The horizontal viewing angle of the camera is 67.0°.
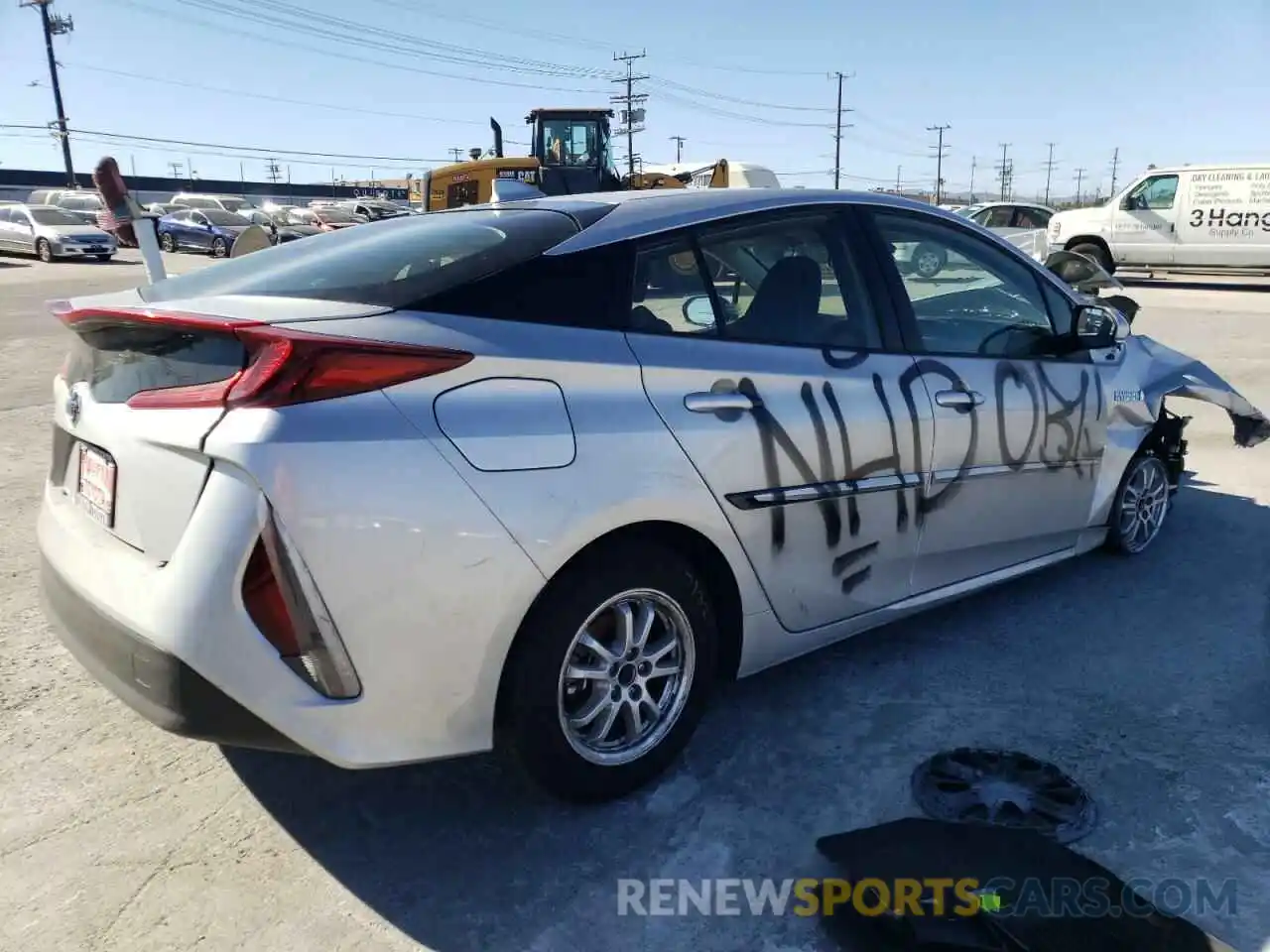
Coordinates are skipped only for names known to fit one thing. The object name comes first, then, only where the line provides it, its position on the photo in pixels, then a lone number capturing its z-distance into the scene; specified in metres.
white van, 19.03
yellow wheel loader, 20.00
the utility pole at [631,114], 45.64
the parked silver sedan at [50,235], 27.61
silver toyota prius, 1.99
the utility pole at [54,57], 51.47
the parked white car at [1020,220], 20.78
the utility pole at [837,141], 84.44
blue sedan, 31.05
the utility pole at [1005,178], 114.94
